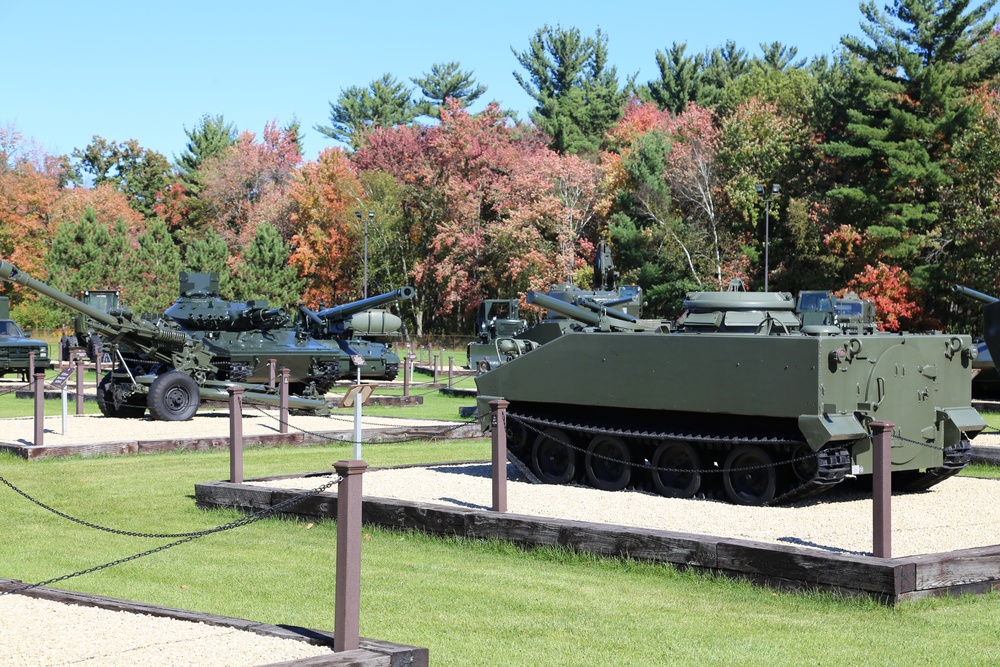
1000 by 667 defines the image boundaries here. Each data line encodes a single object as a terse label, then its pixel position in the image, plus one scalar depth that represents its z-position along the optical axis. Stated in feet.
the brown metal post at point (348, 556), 23.17
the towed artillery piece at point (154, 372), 77.82
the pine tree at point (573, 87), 261.65
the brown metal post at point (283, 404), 68.33
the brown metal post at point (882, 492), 31.30
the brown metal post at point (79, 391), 84.52
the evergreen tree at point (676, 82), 261.85
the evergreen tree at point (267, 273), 225.35
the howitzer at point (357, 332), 112.78
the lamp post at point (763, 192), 147.23
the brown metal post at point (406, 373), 101.42
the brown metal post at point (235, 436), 45.65
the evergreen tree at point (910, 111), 151.94
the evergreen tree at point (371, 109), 298.15
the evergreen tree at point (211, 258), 224.94
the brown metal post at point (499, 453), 38.91
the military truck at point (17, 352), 123.34
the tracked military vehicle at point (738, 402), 42.88
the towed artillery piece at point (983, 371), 84.88
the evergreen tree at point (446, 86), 280.72
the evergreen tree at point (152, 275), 215.72
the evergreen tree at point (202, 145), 293.23
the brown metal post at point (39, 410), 59.98
